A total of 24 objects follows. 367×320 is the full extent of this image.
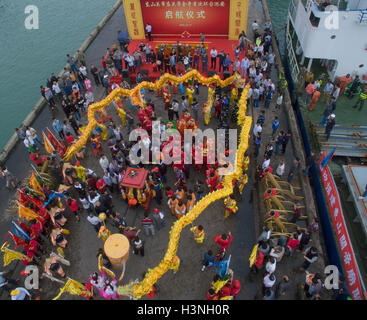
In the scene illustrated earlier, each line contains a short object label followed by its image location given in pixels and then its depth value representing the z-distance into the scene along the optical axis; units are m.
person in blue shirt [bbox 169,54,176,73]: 18.02
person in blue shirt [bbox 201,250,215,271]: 9.76
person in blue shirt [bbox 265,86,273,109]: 15.66
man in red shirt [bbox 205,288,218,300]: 8.82
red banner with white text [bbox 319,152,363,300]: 9.47
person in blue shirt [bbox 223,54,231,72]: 17.86
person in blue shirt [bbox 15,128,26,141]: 15.06
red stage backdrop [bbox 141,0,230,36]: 20.03
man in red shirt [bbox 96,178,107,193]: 11.85
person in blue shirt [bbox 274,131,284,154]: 13.23
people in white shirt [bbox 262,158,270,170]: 12.31
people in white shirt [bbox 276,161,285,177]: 12.30
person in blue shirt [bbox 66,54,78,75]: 19.22
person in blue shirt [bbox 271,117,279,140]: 13.82
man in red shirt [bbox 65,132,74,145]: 14.19
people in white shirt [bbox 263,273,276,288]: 8.84
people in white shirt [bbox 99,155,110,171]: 12.22
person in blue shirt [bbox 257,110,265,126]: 14.15
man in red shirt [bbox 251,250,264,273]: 9.70
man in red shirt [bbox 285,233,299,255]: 9.98
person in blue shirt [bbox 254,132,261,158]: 13.37
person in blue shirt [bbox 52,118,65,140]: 14.61
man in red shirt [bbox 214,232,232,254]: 10.04
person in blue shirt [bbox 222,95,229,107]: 15.15
